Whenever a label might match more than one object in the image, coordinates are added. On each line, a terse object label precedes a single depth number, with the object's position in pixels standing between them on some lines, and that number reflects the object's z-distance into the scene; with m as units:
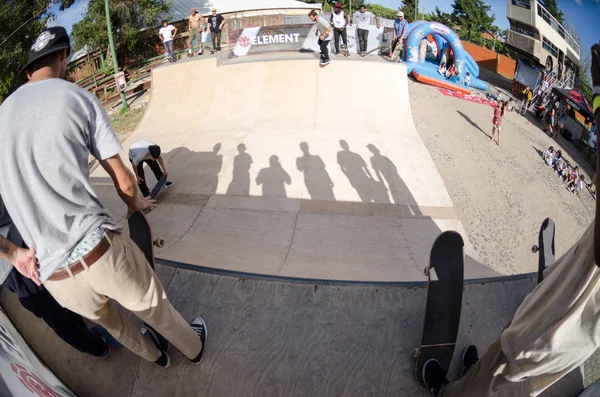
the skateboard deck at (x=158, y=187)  6.91
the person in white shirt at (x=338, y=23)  12.26
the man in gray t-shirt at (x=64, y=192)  1.57
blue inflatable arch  17.56
